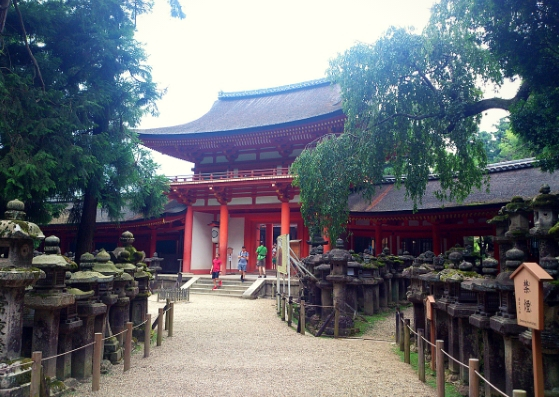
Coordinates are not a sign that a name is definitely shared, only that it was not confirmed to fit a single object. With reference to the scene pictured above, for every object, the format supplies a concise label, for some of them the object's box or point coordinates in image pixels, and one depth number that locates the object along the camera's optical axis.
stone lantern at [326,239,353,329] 10.38
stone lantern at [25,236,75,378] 5.28
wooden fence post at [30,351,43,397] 4.41
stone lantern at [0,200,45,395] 4.69
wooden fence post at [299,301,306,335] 9.78
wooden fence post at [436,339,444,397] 5.07
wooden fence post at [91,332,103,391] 5.52
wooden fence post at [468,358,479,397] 3.92
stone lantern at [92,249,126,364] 6.93
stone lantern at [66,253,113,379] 6.03
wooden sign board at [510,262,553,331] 3.37
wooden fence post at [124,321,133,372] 6.56
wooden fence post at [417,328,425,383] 6.27
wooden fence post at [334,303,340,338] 9.73
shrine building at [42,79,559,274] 17.36
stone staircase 17.74
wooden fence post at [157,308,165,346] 8.46
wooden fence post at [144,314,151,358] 7.54
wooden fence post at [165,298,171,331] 9.61
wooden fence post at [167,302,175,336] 9.41
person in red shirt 18.39
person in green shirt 19.23
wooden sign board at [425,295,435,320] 6.91
